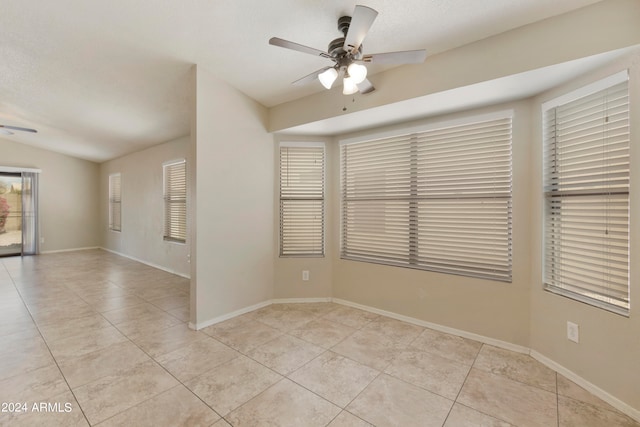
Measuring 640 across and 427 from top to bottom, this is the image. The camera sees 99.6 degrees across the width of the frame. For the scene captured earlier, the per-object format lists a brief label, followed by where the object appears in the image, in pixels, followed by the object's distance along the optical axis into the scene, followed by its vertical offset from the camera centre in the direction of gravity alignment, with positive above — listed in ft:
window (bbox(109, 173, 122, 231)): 24.63 +0.92
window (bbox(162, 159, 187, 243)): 17.24 +0.75
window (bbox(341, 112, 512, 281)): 8.77 +0.51
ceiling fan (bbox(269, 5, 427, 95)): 5.49 +3.58
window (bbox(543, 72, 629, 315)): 6.17 +0.44
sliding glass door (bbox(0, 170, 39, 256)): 22.41 -0.06
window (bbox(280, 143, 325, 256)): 12.60 +0.56
